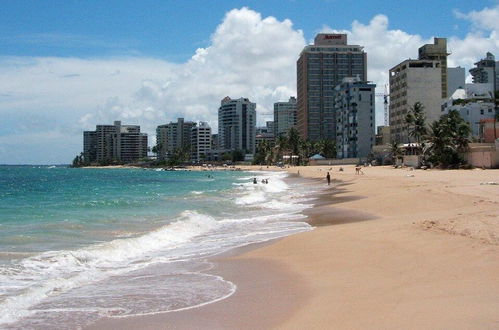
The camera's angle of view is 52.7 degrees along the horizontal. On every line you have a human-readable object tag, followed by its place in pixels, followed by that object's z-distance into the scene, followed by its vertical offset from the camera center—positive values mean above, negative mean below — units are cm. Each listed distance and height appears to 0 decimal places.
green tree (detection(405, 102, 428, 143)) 7625 +518
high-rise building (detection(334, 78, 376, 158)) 13012 +991
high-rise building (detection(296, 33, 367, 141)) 17450 +2767
